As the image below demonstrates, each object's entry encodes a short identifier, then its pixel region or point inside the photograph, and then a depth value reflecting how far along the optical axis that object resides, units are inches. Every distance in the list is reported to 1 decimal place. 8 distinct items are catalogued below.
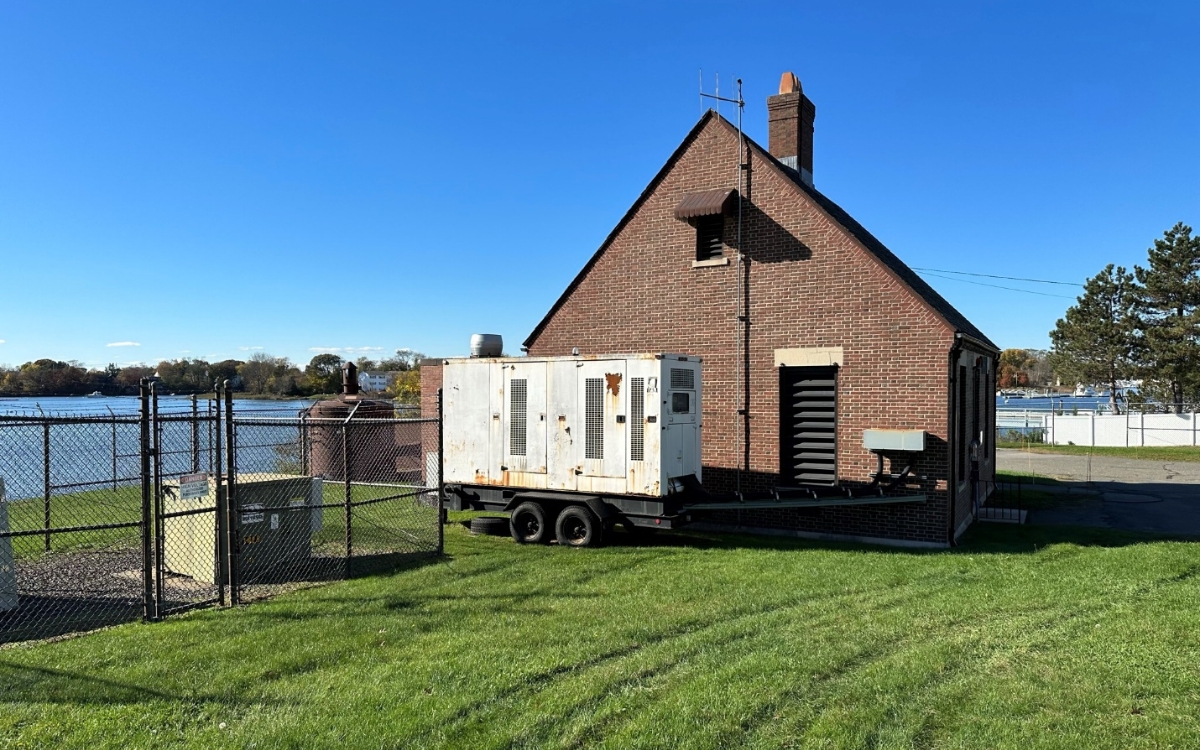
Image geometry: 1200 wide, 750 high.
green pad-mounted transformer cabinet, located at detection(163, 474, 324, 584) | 372.8
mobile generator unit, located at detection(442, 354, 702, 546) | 456.8
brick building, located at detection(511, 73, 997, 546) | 483.5
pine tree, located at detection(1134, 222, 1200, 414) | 1633.9
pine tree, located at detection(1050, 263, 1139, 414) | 1768.0
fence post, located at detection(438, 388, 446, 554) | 426.9
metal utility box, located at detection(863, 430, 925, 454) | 465.7
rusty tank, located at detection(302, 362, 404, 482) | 740.6
